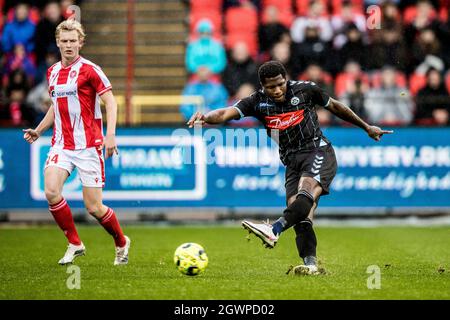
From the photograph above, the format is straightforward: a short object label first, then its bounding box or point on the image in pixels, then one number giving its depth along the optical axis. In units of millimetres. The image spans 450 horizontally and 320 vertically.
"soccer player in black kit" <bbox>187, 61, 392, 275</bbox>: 9164
